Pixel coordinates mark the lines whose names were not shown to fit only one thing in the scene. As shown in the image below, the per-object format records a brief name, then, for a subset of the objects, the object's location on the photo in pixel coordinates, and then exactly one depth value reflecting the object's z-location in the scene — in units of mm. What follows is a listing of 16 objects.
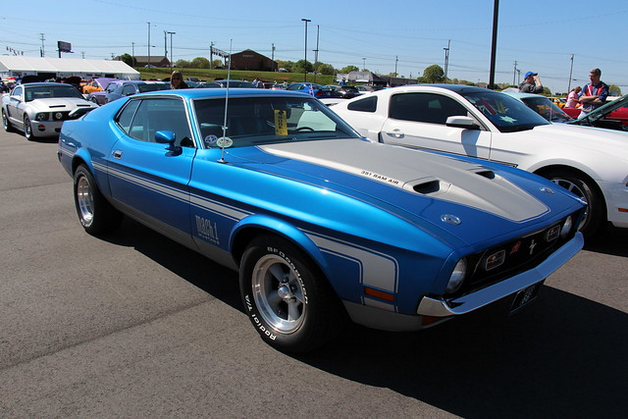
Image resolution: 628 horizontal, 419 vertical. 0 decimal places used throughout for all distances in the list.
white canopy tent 53156
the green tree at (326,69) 132875
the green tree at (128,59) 104425
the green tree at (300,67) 130475
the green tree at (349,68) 148462
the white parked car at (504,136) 4664
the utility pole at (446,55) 69406
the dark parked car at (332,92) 30233
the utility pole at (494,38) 15906
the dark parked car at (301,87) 30469
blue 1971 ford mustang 2264
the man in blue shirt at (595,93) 9805
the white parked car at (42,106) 11836
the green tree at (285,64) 137662
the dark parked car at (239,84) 16922
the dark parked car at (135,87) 16720
